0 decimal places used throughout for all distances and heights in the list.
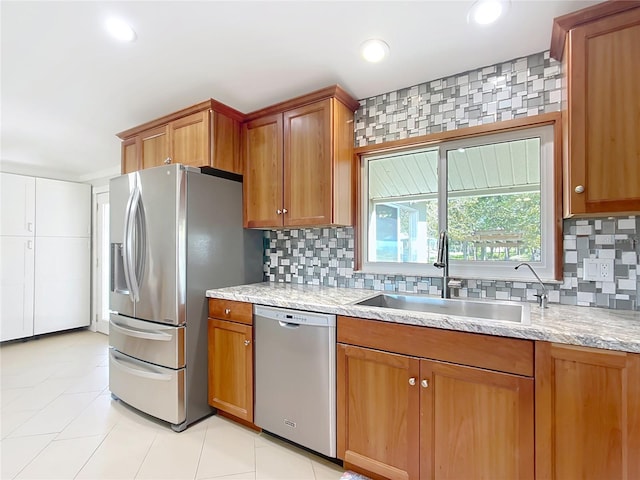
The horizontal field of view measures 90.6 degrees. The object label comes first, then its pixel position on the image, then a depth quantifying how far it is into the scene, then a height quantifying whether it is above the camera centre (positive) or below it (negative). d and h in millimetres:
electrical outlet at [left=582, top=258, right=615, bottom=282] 1583 -141
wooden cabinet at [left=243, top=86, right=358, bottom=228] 2105 +560
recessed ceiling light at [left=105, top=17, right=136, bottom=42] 1571 +1083
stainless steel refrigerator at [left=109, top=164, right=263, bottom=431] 2078 -253
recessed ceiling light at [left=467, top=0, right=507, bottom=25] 1428 +1067
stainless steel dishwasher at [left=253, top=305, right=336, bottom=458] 1702 -775
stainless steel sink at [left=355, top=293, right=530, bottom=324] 1724 -385
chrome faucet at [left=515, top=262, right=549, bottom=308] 1628 -281
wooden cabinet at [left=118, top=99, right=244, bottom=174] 2273 +785
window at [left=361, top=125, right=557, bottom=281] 1820 +232
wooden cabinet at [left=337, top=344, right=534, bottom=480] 1267 -791
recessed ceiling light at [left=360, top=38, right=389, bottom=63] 1702 +1058
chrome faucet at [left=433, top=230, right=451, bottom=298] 1896 -107
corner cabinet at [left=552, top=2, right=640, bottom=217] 1305 +571
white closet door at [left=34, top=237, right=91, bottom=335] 4078 -586
